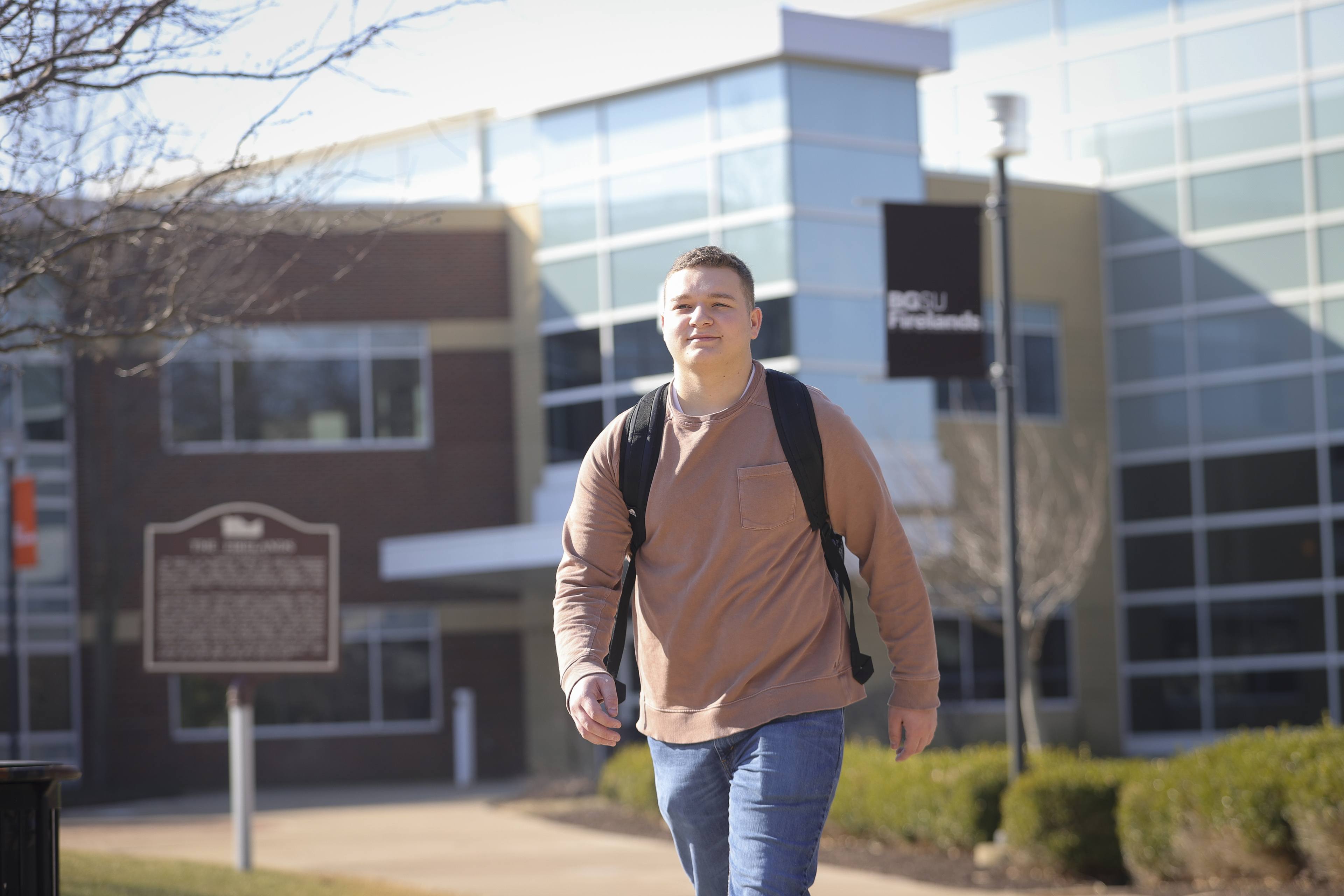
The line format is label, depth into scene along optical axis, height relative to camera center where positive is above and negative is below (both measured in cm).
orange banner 1888 -24
